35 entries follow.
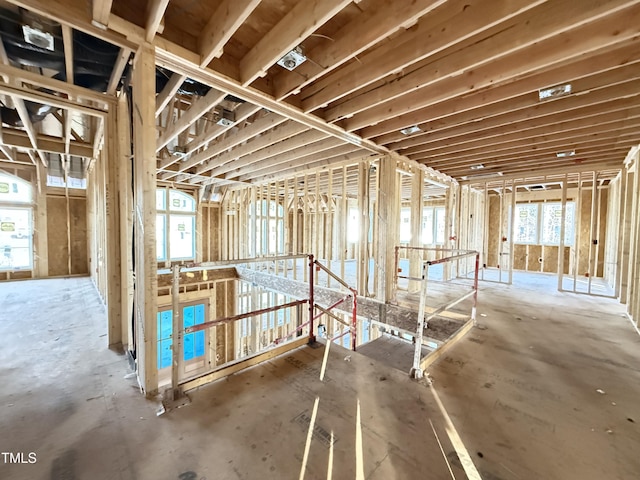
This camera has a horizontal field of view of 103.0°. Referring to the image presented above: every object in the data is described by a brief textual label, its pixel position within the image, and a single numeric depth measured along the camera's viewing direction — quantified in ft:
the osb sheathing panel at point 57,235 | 23.71
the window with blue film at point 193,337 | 28.14
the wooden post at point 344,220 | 16.90
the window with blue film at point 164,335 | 27.48
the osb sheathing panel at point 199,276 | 23.67
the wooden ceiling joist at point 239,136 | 11.76
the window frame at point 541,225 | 26.73
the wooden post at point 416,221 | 18.34
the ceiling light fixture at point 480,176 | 21.22
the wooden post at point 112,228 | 9.26
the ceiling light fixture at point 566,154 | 15.20
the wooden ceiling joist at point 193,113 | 9.58
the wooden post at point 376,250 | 15.72
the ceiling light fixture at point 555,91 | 8.49
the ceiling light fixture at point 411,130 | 12.07
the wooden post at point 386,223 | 15.26
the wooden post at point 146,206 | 6.50
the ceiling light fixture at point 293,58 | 7.34
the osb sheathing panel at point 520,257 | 29.66
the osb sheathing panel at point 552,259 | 27.07
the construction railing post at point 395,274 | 15.55
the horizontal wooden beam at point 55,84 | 7.95
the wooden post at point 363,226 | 16.21
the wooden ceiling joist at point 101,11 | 5.48
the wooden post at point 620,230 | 16.85
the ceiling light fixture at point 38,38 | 6.84
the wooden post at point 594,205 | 17.75
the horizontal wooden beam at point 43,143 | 16.25
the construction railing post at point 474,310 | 12.76
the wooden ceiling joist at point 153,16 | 5.59
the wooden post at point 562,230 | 19.13
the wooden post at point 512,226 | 20.74
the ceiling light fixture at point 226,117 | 11.68
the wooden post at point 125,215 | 7.80
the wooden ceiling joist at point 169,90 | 8.59
